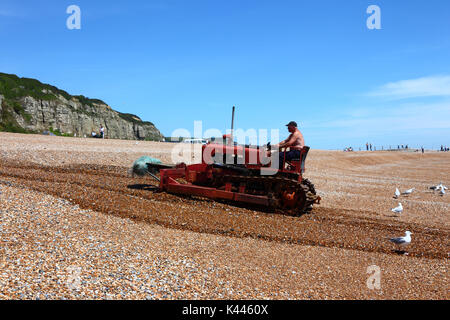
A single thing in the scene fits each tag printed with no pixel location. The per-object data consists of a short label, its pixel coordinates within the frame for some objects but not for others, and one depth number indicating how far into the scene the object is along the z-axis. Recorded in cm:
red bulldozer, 1120
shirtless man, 1111
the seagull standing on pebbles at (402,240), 789
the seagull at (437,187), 2169
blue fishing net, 1451
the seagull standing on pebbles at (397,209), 1366
